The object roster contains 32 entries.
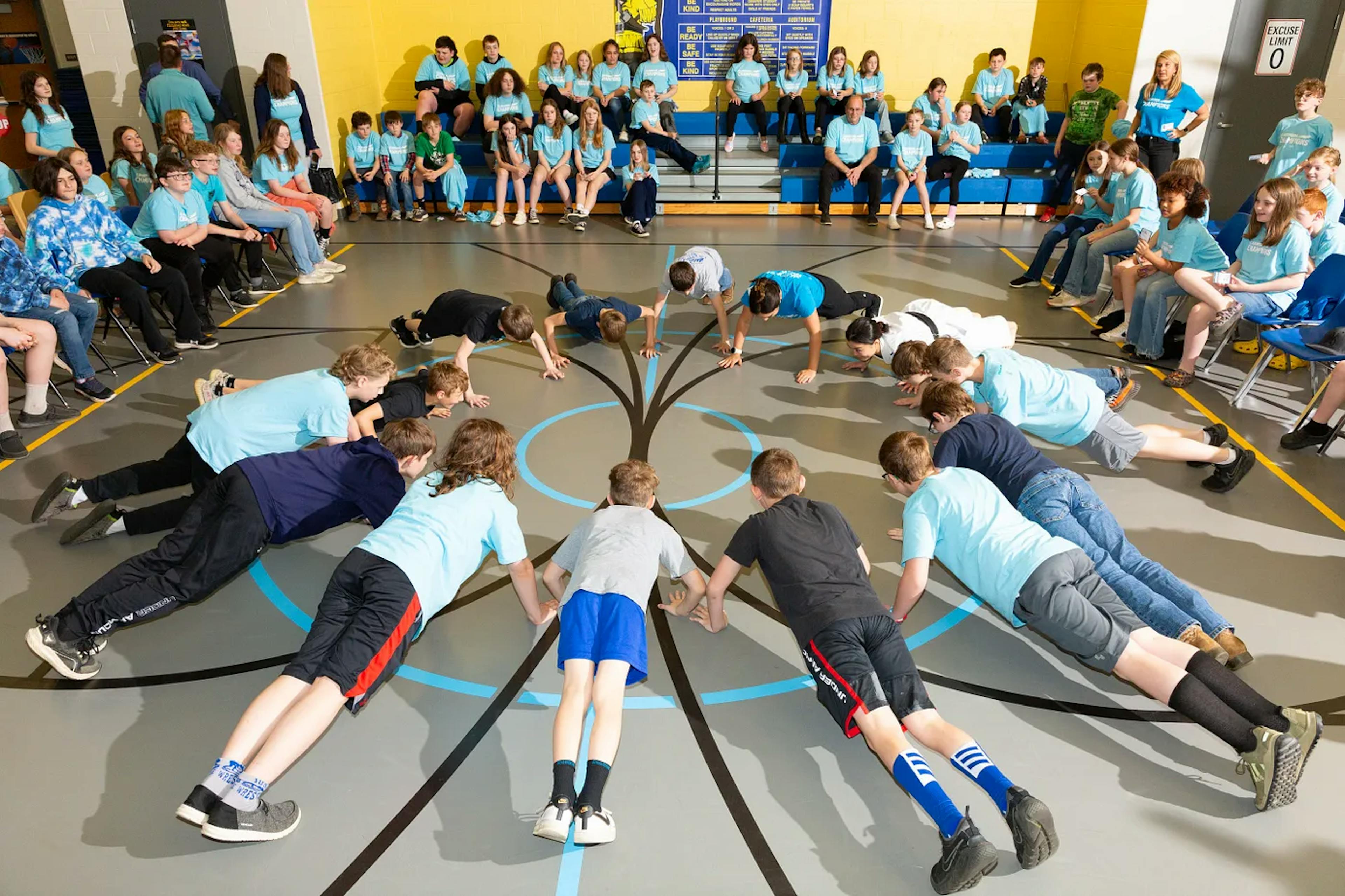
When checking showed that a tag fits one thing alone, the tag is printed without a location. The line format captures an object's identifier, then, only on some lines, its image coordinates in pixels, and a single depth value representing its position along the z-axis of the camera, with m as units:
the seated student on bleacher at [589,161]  10.52
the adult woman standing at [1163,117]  9.20
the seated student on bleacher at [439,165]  10.66
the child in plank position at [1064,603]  3.11
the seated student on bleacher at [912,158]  10.48
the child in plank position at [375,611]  2.91
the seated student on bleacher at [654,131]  11.02
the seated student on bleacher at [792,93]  11.31
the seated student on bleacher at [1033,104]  11.04
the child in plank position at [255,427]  4.32
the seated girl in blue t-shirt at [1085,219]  8.09
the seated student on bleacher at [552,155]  10.63
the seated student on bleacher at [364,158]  10.56
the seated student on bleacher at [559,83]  11.14
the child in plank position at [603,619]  2.94
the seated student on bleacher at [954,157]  10.48
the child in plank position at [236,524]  3.67
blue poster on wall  11.78
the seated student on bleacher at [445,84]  11.40
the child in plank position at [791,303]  6.00
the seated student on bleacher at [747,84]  11.48
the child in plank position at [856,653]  2.79
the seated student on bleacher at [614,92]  11.31
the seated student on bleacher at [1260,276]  5.91
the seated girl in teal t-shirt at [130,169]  7.91
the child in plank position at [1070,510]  3.63
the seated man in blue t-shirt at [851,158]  10.48
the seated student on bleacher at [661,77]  11.28
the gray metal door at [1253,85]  9.15
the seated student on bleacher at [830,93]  11.27
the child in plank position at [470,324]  5.78
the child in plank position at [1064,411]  4.69
